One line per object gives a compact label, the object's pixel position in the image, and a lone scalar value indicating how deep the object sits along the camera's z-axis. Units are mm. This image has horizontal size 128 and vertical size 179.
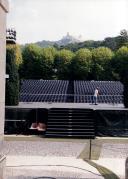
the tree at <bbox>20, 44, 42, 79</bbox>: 67631
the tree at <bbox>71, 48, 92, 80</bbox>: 64812
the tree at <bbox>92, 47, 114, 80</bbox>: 64938
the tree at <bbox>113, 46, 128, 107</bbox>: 62719
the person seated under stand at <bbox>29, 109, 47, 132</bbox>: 25031
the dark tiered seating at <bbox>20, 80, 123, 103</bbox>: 40062
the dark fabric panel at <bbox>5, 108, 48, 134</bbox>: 24859
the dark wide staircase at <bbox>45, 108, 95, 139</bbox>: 24297
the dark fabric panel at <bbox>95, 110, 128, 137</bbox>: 24578
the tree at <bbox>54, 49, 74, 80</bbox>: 66500
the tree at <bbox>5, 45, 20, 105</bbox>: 30102
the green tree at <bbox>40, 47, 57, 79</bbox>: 67875
